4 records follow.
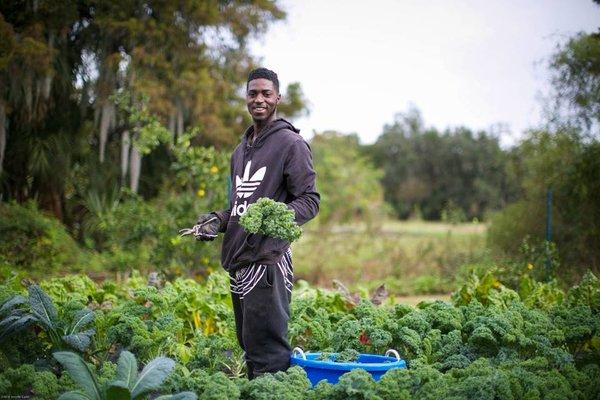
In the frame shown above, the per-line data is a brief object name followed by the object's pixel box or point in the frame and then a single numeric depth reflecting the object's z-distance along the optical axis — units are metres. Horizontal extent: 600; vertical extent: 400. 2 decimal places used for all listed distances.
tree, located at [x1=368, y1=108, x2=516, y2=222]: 46.69
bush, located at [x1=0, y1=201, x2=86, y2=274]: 11.63
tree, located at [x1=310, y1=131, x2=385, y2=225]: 21.86
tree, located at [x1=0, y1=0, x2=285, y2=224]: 13.34
